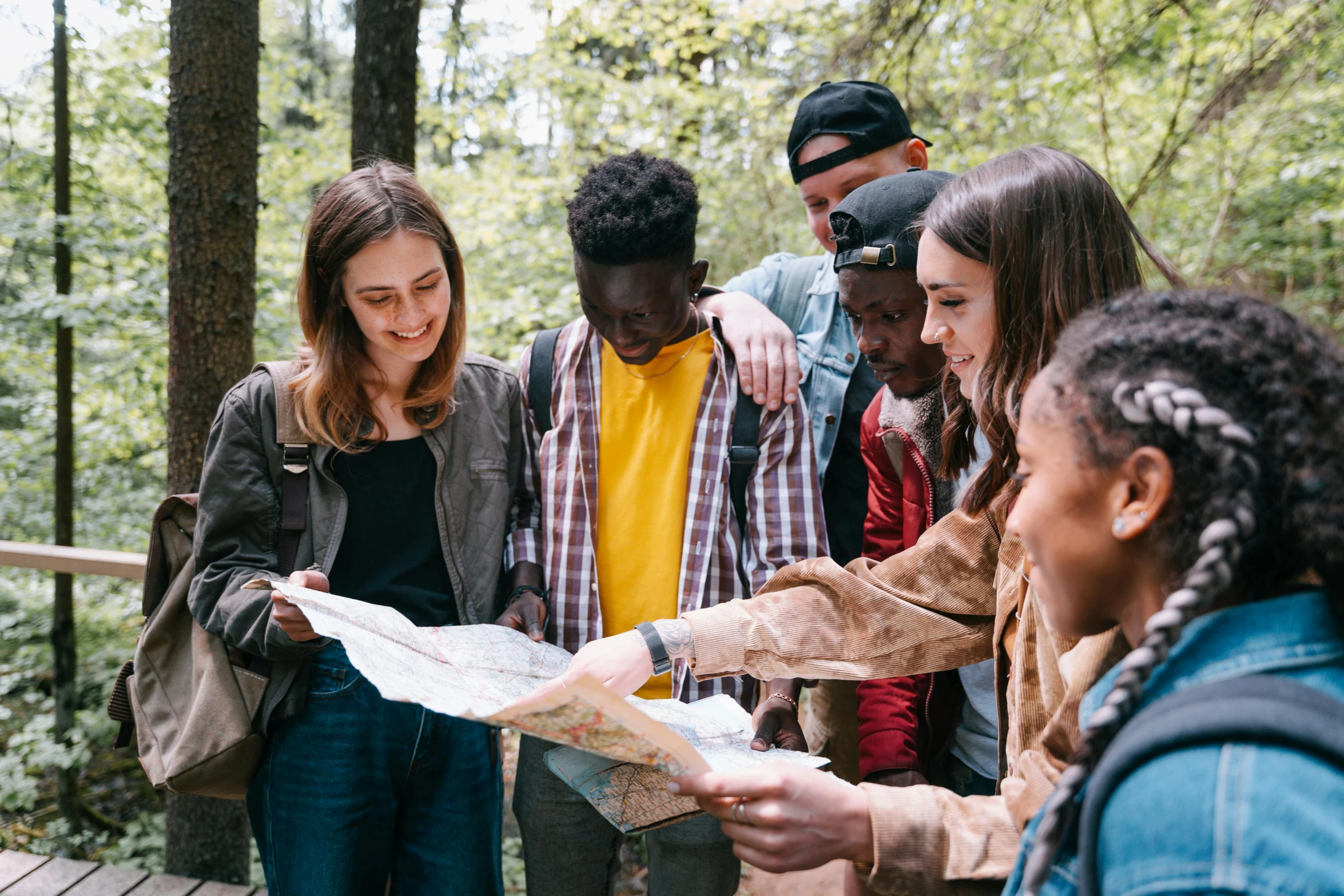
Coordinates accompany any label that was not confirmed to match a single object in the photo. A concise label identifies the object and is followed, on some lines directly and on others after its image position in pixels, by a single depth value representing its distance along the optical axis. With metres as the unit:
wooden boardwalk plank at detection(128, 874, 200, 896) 2.77
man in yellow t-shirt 2.00
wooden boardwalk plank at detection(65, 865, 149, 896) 2.75
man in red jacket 1.82
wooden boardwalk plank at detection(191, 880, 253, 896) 2.77
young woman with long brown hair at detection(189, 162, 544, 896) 1.91
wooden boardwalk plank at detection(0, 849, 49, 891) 2.78
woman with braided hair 0.75
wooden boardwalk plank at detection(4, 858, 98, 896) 2.73
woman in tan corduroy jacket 1.22
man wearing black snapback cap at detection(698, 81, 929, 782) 2.23
